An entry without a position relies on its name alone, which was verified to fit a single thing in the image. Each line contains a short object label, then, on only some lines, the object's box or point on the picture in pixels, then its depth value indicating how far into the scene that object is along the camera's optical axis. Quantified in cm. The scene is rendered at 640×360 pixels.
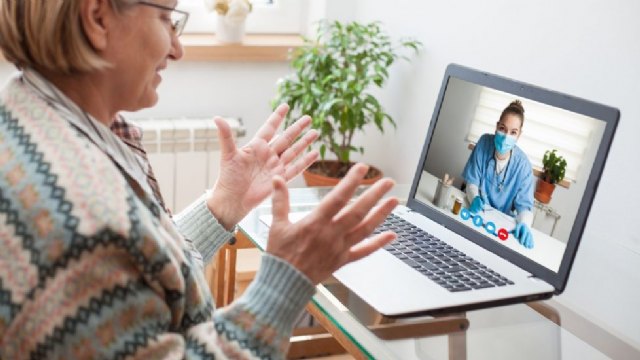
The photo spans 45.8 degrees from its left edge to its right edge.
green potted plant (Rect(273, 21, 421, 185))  215
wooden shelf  244
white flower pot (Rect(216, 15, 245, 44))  248
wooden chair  163
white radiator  243
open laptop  116
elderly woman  78
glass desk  110
